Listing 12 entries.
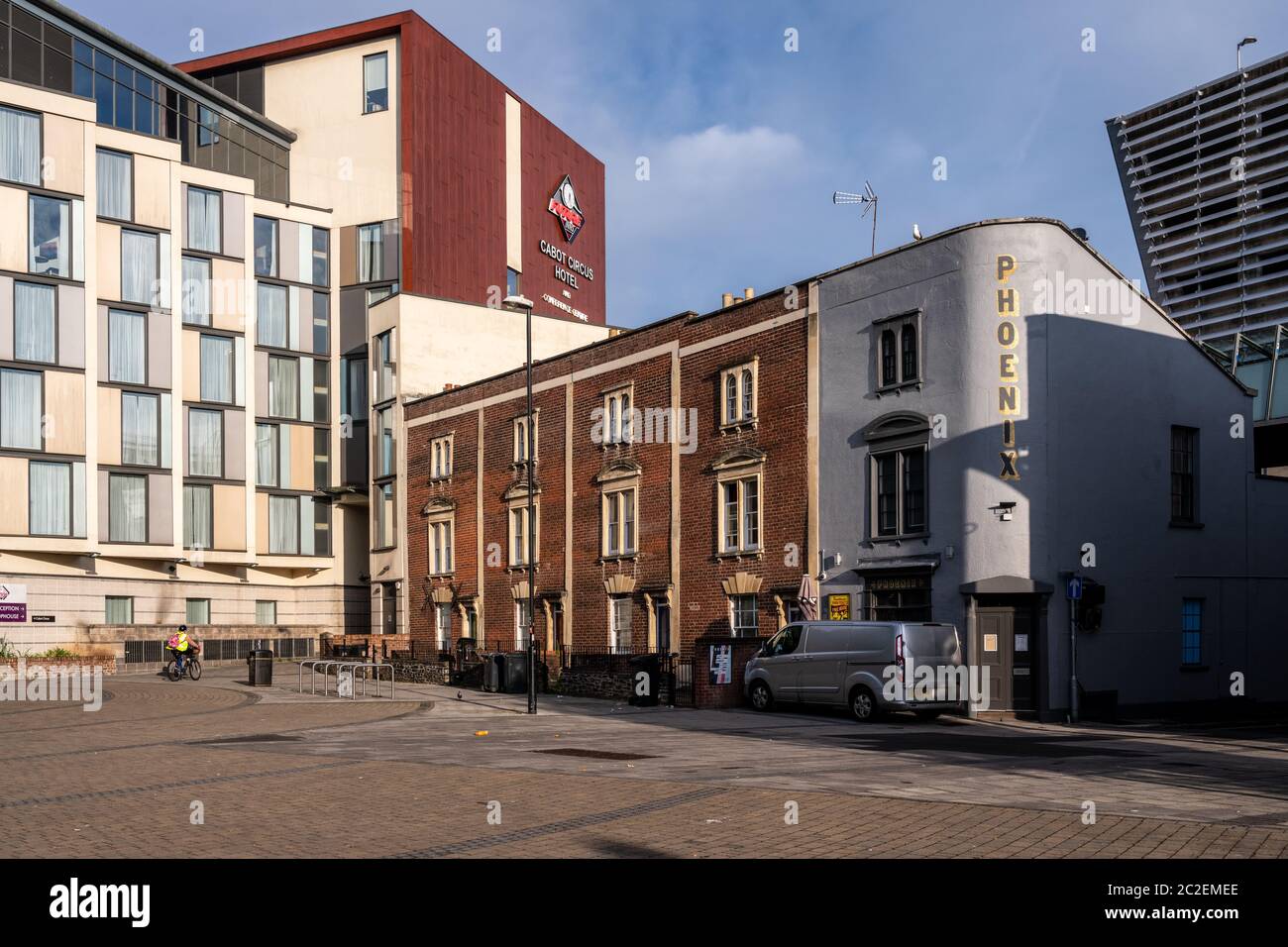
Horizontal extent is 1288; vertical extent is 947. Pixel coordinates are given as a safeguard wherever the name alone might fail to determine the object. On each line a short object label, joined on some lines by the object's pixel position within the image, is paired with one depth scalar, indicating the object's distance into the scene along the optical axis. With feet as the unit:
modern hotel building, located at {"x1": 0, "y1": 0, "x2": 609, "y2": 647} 170.40
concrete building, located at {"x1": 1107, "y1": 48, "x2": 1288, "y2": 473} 196.34
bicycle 143.43
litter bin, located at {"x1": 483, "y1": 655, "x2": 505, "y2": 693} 120.06
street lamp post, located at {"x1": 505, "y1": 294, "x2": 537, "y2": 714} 91.66
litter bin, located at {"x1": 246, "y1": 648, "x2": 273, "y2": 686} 133.28
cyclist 142.41
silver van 84.69
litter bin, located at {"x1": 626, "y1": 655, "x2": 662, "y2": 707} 103.45
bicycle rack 112.90
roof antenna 128.47
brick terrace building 112.57
